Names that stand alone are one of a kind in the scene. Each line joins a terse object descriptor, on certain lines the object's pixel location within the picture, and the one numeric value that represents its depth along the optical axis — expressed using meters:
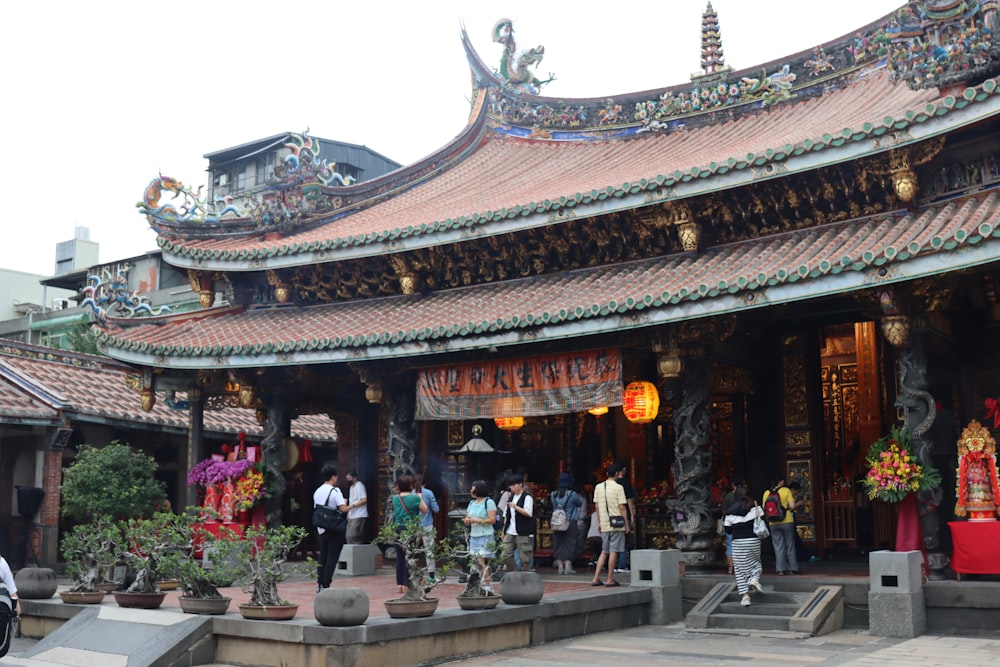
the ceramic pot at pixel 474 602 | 10.68
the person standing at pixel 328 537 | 11.81
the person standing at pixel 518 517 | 13.27
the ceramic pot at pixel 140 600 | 11.03
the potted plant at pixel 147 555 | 11.06
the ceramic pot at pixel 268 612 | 9.81
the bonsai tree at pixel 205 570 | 10.16
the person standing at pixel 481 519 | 12.23
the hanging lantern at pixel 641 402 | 14.83
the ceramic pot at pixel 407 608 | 9.80
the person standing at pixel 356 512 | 13.67
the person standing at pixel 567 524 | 15.17
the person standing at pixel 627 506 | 13.66
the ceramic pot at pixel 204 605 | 10.40
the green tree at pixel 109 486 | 19.67
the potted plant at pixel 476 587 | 10.69
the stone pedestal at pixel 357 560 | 15.91
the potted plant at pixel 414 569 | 9.83
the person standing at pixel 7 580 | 8.75
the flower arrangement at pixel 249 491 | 16.75
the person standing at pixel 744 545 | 11.95
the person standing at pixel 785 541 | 13.61
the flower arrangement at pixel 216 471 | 16.95
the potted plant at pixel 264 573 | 9.84
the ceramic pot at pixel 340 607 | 9.12
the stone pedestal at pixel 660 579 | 12.62
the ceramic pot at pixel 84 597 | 11.71
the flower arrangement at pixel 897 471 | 11.30
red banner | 14.43
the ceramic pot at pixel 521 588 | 10.90
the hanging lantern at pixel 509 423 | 16.53
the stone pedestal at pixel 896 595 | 10.75
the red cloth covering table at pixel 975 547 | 10.98
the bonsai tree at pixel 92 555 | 12.01
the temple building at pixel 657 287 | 12.14
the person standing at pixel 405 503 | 12.34
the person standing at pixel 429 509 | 12.88
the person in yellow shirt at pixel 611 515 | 13.02
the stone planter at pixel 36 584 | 12.25
